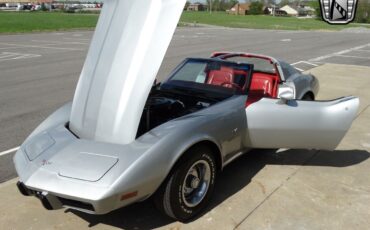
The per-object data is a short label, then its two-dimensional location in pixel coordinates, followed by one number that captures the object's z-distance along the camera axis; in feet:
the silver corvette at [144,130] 10.52
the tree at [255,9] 374.22
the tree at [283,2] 458.91
